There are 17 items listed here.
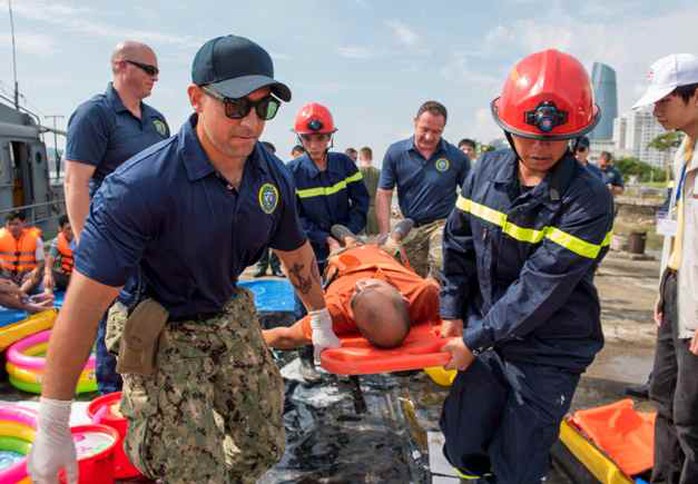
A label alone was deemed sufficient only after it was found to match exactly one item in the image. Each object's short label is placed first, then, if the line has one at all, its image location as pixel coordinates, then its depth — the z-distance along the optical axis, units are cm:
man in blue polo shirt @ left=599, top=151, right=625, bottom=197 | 777
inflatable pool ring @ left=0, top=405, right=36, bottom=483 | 292
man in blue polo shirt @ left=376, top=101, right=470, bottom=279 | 480
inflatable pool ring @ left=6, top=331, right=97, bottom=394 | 396
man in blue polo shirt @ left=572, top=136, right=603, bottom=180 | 550
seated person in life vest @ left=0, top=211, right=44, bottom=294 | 632
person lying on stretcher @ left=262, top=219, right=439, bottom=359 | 292
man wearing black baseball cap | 169
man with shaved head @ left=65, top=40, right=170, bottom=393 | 294
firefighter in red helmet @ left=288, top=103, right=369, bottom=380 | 431
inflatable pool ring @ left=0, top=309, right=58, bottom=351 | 439
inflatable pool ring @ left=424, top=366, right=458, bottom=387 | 403
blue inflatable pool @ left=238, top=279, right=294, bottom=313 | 526
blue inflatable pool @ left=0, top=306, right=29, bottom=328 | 526
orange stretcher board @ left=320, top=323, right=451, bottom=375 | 259
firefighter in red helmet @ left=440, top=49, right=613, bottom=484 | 199
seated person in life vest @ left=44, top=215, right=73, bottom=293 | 613
